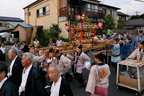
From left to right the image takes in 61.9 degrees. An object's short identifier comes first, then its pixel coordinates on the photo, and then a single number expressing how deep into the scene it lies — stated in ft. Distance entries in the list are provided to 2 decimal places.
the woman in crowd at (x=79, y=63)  15.81
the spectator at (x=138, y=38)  22.41
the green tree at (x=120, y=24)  77.51
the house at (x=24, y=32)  65.71
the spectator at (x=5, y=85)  6.23
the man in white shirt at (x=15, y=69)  11.16
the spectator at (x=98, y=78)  9.61
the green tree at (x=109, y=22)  64.59
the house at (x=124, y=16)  103.57
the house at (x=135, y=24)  85.63
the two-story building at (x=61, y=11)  52.17
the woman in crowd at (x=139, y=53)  15.33
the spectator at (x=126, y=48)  21.52
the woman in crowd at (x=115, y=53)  20.06
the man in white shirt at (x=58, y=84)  7.38
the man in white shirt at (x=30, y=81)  8.43
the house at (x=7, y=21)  109.09
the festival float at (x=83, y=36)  20.68
